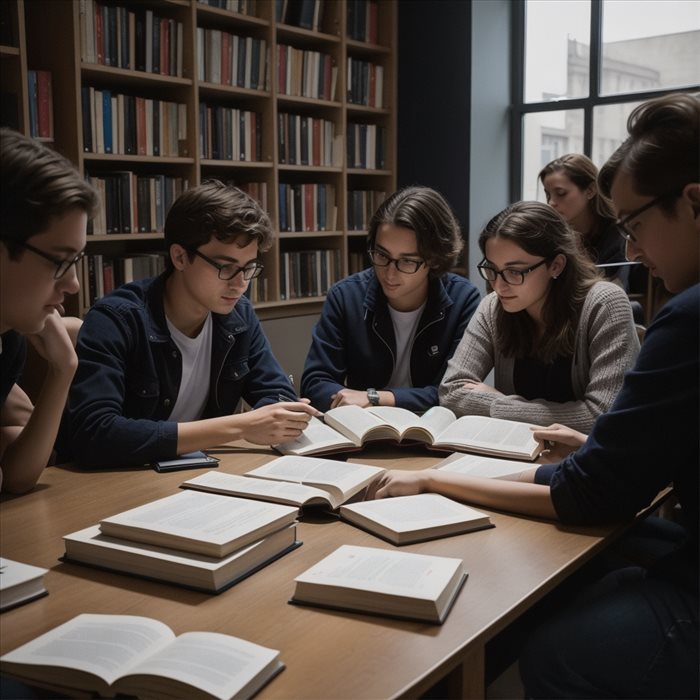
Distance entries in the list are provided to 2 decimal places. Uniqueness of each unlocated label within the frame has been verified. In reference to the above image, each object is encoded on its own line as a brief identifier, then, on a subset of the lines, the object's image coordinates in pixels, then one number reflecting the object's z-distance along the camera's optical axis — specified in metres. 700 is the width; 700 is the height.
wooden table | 0.97
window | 4.42
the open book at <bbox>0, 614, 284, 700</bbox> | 0.89
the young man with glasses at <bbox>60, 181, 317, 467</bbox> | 1.78
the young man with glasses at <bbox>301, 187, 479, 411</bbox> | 2.45
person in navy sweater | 1.14
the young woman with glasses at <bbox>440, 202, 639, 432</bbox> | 2.03
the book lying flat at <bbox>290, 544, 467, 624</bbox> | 1.08
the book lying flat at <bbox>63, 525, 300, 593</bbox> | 1.16
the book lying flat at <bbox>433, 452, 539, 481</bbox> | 1.63
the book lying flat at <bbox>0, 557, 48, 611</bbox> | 1.11
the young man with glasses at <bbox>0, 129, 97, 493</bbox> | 1.30
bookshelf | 3.46
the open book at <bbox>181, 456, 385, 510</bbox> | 1.48
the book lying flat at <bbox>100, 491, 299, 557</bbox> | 1.20
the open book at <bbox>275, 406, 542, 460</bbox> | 1.84
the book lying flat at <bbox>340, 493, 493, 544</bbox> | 1.35
